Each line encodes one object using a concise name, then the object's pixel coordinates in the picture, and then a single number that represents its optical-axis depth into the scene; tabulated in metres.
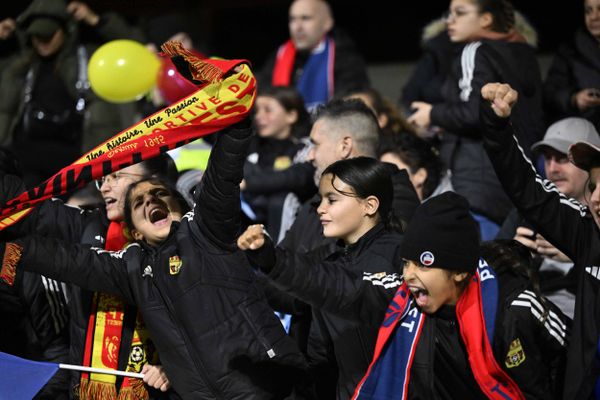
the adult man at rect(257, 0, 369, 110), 15.95
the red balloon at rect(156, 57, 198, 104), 12.02
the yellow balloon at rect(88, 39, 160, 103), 11.55
